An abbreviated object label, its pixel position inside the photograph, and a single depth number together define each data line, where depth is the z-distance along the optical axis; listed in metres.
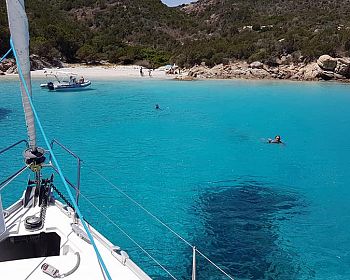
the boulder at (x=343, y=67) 51.47
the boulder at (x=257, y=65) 55.05
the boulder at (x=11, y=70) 51.10
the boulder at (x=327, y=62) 51.69
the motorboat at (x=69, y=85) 37.78
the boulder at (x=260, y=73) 53.81
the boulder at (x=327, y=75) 51.72
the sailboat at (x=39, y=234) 5.26
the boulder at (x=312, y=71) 52.03
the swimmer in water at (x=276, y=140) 21.27
